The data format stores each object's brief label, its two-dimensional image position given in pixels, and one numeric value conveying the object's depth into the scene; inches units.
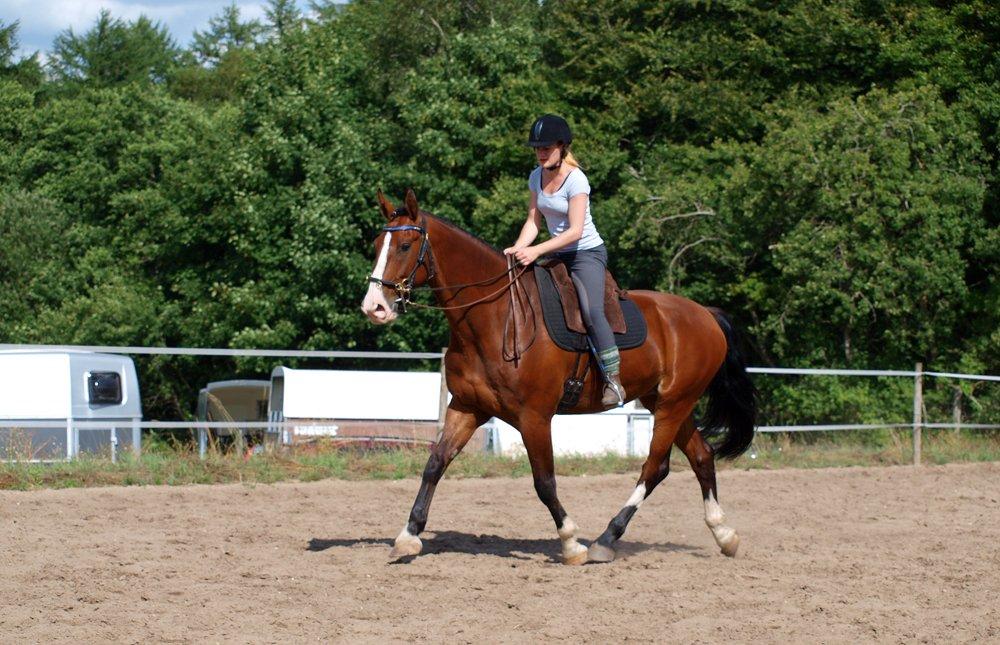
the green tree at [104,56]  1987.0
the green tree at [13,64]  1865.2
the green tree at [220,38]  2536.9
